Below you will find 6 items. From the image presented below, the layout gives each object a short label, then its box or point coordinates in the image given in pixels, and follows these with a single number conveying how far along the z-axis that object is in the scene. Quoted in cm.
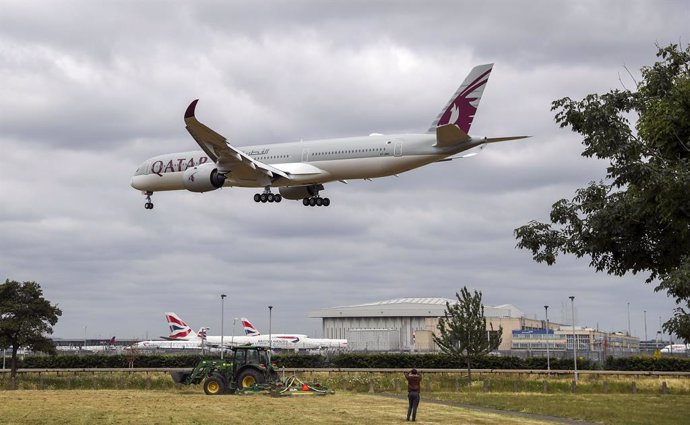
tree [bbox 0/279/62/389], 5862
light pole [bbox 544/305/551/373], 7044
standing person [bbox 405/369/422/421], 2841
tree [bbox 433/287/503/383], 6575
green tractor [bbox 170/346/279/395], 4044
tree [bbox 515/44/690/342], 2111
